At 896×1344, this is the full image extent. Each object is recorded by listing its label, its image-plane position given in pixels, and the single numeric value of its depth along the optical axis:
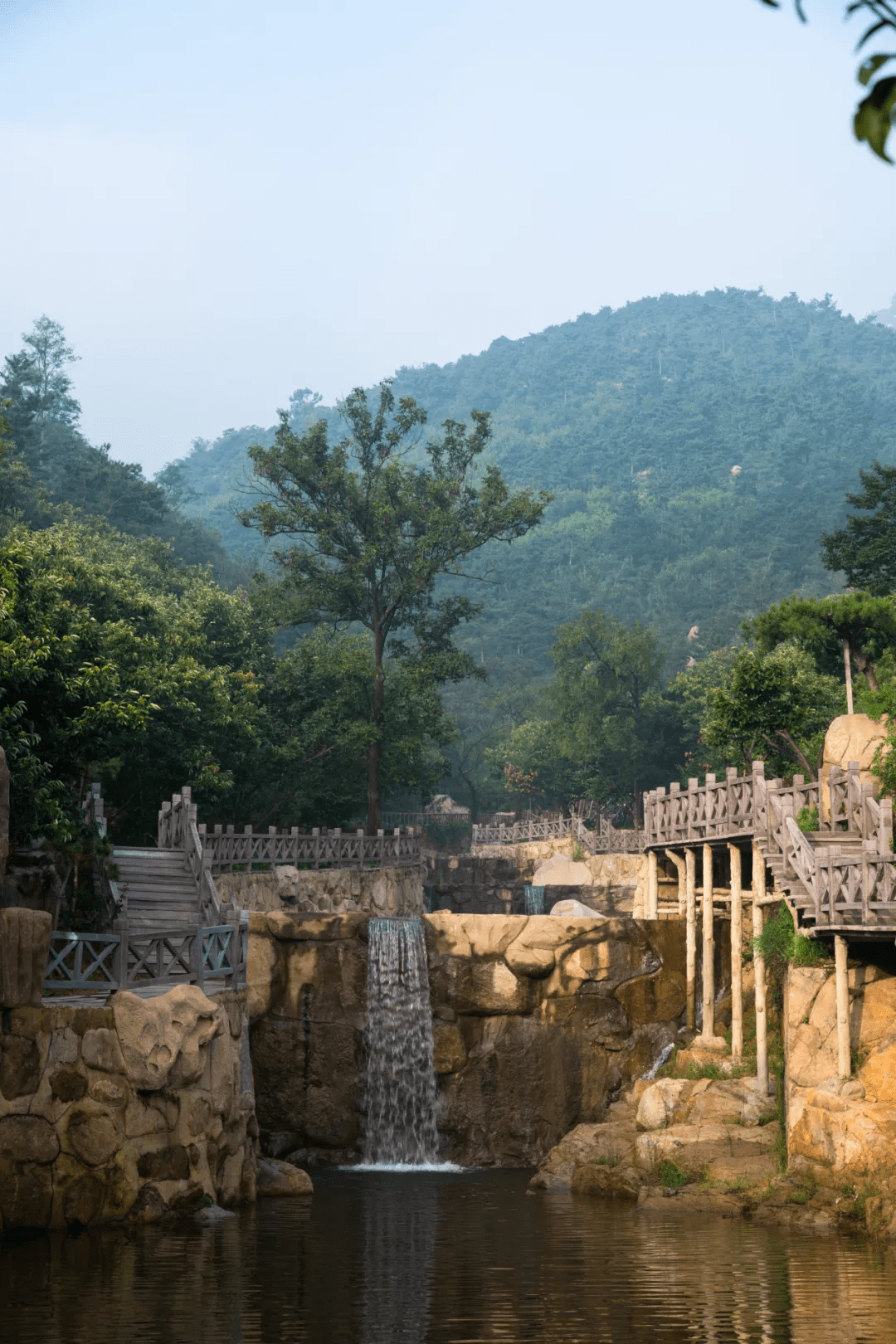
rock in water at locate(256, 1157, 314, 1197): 22.41
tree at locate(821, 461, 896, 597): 43.28
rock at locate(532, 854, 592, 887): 51.94
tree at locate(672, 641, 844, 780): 33.56
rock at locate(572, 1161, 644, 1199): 22.83
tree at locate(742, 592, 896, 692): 33.88
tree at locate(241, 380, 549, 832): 48.75
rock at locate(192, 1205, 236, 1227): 19.17
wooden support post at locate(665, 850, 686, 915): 30.14
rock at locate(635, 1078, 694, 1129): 24.42
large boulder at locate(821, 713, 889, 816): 26.12
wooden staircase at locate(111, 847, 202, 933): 25.58
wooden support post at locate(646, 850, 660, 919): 30.98
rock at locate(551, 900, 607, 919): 38.25
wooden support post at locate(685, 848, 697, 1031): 28.33
